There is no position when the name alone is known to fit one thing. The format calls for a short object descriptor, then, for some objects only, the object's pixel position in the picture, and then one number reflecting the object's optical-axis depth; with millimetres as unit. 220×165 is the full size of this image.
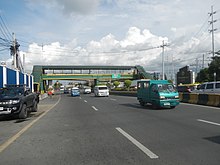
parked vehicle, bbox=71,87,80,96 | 38166
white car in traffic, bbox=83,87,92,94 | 49687
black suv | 9350
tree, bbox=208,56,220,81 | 41563
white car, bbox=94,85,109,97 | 30933
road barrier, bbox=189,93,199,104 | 15162
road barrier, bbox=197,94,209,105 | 14050
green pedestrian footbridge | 56688
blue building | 17415
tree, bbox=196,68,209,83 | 47415
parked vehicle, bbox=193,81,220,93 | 16650
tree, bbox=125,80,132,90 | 54642
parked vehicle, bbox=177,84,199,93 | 25928
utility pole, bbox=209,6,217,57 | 39236
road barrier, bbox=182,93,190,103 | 16465
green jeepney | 11824
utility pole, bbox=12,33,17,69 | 24649
